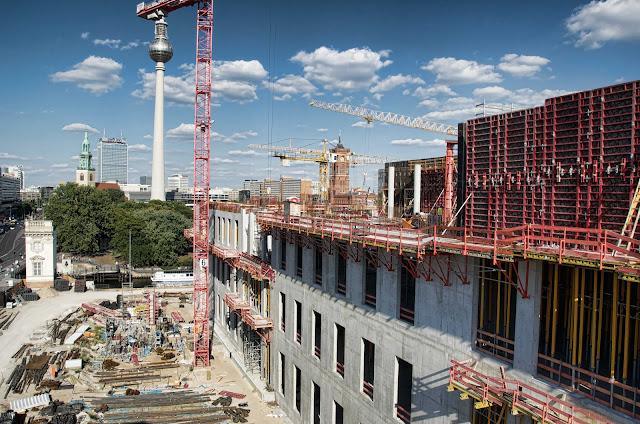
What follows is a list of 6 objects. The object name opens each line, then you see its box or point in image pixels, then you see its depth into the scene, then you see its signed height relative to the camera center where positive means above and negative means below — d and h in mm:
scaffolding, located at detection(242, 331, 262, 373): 31812 -11707
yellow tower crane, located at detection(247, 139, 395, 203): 93625 +8606
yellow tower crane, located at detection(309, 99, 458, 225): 24016 +698
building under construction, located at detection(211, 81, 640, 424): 10594 -3006
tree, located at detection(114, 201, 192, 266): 78125 -8088
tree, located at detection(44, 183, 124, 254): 87062 -5084
